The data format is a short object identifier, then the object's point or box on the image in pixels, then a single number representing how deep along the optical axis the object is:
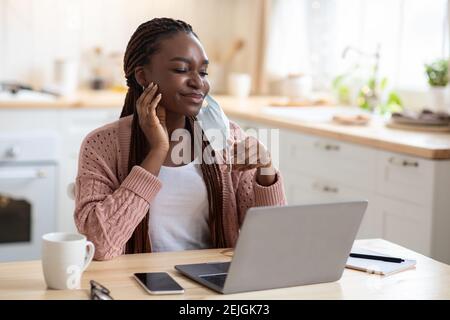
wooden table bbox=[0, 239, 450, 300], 1.43
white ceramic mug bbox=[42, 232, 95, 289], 1.43
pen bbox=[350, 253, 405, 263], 1.69
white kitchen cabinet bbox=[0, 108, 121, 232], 3.88
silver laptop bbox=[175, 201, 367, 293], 1.40
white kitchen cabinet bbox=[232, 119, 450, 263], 2.74
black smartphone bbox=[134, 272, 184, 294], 1.43
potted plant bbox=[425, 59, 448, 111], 3.47
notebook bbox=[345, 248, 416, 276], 1.62
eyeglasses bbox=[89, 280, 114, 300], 1.36
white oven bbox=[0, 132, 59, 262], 3.82
